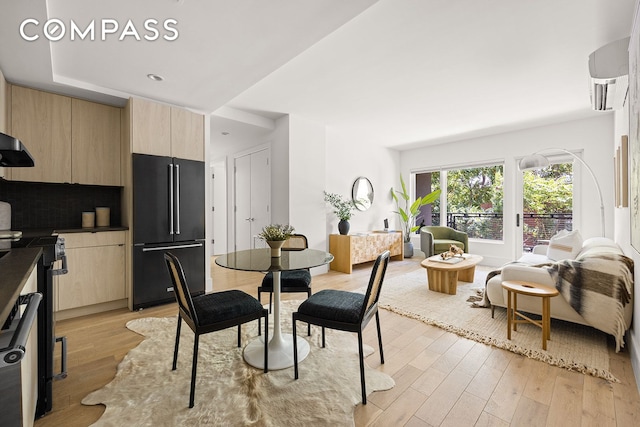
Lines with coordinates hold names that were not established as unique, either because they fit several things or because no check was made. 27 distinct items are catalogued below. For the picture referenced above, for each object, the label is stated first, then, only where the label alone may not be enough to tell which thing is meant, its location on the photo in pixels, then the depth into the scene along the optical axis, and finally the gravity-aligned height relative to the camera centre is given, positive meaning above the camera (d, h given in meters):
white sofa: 2.43 -0.74
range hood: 1.66 +0.39
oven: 1.50 -0.60
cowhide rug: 1.52 -1.08
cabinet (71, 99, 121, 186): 3.13 +0.77
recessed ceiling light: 2.75 +1.30
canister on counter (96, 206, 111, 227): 3.29 -0.06
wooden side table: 2.25 -0.73
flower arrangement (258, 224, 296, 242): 2.10 -0.17
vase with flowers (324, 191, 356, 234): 4.99 +0.04
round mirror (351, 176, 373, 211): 5.75 +0.36
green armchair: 5.23 -0.55
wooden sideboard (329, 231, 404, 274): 4.80 -0.64
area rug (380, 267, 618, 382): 2.10 -1.07
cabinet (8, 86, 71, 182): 2.81 +0.82
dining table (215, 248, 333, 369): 1.89 -0.37
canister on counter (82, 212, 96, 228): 3.23 -0.09
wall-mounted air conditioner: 2.22 +1.13
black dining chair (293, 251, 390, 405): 1.71 -0.62
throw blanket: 2.19 -0.62
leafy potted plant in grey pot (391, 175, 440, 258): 5.92 +0.00
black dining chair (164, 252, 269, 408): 1.64 -0.61
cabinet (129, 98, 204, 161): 3.13 +0.94
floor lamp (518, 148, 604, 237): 3.64 +0.62
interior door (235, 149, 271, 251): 5.09 +0.28
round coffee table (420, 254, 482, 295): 3.53 -0.79
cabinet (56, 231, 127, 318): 2.88 -0.63
